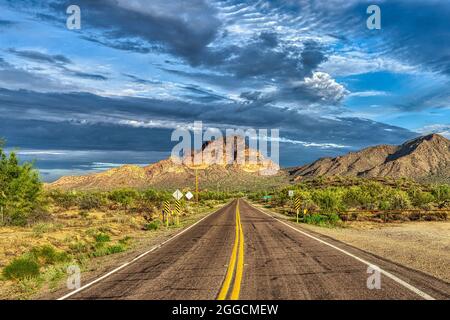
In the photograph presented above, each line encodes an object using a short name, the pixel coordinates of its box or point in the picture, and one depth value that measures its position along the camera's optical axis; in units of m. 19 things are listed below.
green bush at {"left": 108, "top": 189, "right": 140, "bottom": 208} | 57.25
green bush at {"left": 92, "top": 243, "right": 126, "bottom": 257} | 17.98
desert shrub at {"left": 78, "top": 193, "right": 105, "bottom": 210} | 53.66
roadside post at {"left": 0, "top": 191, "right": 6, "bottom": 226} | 29.43
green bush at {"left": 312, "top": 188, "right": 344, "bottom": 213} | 49.27
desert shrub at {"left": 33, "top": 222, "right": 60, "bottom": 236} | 23.89
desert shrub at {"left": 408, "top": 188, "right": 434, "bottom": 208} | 50.67
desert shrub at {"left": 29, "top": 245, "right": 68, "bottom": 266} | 16.73
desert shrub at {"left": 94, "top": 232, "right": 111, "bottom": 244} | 23.27
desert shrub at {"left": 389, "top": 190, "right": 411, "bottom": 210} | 47.60
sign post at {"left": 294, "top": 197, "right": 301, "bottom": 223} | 38.52
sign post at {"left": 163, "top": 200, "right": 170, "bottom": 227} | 35.01
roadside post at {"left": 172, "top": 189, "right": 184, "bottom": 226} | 36.03
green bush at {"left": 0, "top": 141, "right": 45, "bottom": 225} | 31.64
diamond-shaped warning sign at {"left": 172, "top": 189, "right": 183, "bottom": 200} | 36.20
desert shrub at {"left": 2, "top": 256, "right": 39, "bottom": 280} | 13.23
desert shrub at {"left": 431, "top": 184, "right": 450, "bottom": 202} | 54.88
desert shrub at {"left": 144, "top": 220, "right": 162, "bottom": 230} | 31.45
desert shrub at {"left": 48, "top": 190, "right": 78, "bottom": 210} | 57.23
